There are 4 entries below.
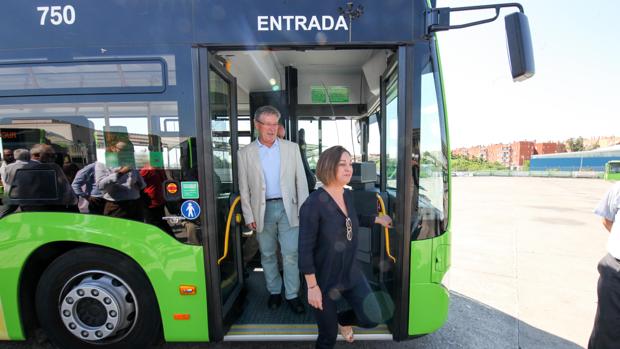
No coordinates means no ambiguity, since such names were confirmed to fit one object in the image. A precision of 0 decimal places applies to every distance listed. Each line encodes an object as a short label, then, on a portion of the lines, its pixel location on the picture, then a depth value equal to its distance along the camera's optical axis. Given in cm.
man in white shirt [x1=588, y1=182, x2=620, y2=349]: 208
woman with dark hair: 194
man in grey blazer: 264
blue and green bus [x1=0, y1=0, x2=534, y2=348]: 210
